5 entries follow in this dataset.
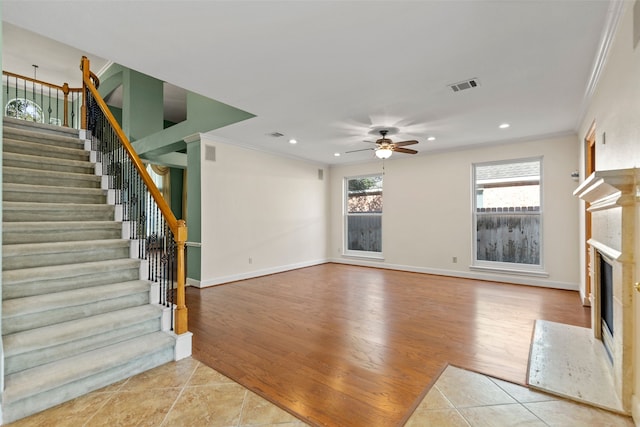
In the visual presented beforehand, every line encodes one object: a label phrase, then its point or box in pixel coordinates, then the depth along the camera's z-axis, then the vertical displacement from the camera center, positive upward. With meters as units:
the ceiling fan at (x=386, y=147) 4.75 +1.09
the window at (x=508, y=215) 5.52 +0.02
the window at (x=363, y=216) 7.44 -0.01
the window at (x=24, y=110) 6.84 +2.49
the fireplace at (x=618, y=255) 1.84 -0.27
